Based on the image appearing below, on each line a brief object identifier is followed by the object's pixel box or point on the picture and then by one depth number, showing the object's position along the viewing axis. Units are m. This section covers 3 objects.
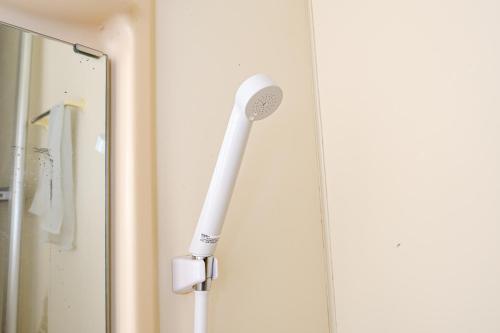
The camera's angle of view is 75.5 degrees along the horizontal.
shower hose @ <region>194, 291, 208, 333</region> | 0.43
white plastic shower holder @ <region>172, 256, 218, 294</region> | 0.44
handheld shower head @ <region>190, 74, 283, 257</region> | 0.39
